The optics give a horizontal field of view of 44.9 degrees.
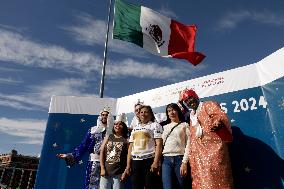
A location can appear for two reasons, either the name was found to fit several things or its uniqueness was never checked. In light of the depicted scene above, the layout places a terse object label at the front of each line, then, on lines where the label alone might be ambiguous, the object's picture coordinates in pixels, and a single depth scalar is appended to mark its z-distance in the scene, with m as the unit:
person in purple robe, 5.64
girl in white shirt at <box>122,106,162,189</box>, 4.51
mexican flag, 7.97
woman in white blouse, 4.33
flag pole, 8.91
